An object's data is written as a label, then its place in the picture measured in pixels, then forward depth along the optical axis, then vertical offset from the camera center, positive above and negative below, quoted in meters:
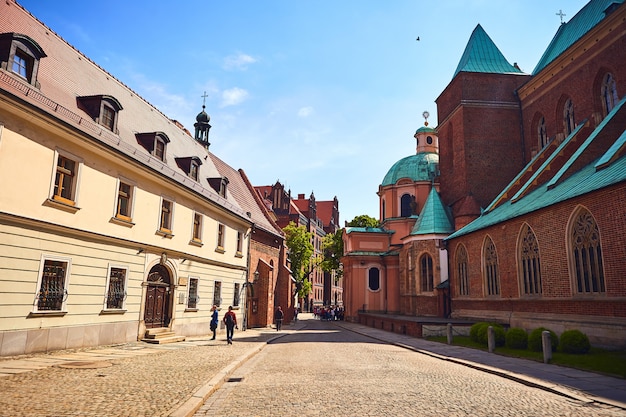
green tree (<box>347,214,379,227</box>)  59.44 +9.78
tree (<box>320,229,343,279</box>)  56.12 +5.30
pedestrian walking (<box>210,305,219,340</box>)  19.94 -1.24
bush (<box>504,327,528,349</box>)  15.97 -1.45
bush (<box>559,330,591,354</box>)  13.72 -1.33
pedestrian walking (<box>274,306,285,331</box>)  28.15 -1.51
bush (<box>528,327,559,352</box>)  15.12 -1.40
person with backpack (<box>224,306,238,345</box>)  18.66 -1.25
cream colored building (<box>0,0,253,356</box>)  12.06 +2.74
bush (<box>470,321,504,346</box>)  17.12 -1.41
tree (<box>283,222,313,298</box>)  49.16 +4.80
